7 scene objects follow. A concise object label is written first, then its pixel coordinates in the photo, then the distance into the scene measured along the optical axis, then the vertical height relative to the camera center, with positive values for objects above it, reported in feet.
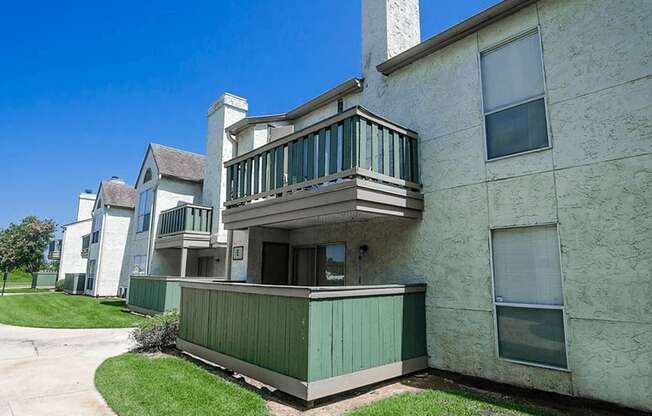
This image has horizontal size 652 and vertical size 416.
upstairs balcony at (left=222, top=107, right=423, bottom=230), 20.99 +5.97
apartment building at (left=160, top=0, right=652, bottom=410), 16.55 +3.30
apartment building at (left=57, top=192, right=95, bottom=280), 105.70 +5.79
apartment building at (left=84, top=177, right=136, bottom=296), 79.20 +5.82
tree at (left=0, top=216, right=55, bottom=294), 115.75 +7.86
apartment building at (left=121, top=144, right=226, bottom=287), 55.16 +7.64
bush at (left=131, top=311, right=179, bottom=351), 28.78 -5.07
